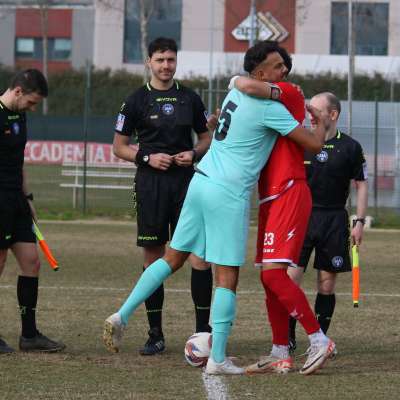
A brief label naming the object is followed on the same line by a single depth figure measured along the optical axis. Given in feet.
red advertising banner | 160.76
